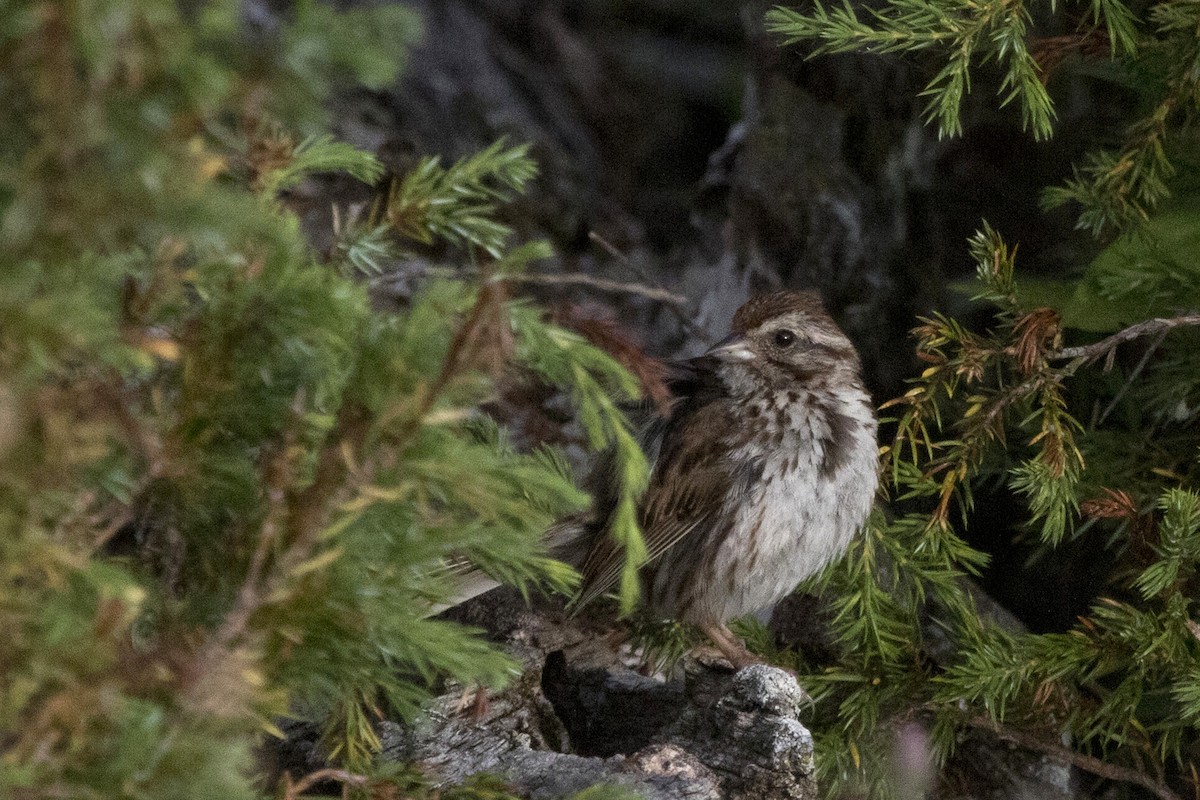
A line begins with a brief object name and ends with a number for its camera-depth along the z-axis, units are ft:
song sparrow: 22.71
